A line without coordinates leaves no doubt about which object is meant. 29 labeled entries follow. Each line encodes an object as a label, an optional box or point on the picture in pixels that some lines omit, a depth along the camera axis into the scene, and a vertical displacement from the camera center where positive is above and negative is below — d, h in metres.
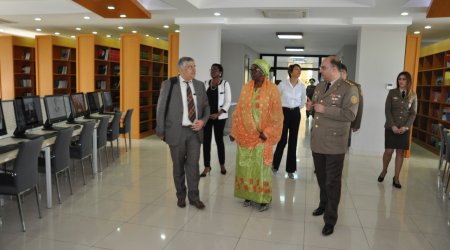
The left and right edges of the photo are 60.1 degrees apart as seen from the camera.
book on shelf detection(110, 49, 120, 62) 10.12 +0.63
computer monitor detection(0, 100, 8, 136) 4.06 -0.51
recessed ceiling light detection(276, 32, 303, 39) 9.38 +1.22
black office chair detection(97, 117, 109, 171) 5.79 -0.80
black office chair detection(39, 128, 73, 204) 4.20 -0.83
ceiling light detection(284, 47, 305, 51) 13.11 +1.25
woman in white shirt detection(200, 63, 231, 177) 5.14 -0.26
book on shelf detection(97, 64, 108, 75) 9.77 +0.25
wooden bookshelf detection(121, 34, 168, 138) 8.75 +0.10
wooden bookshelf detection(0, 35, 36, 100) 10.57 +0.29
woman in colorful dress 3.95 -0.47
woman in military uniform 5.04 -0.34
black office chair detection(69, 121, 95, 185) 4.95 -0.86
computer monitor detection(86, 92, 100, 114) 6.89 -0.42
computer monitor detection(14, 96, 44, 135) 4.37 -0.42
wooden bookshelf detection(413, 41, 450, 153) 8.41 -0.17
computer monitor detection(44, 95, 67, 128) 5.14 -0.43
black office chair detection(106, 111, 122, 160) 6.59 -0.84
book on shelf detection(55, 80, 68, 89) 10.70 -0.18
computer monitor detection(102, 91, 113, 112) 7.59 -0.45
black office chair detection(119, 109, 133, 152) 7.21 -0.81
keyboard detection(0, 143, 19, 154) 3.52 -0.66
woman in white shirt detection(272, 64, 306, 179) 5.41 -0.22
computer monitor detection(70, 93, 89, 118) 6.07 -0.43
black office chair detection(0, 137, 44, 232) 3.40 -0.86
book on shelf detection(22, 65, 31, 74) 11.25 +0.21
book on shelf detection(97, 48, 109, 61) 9.69 +0.64
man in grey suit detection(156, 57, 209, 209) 3.93 -0.40
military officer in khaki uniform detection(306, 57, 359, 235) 3.38 -0.35
